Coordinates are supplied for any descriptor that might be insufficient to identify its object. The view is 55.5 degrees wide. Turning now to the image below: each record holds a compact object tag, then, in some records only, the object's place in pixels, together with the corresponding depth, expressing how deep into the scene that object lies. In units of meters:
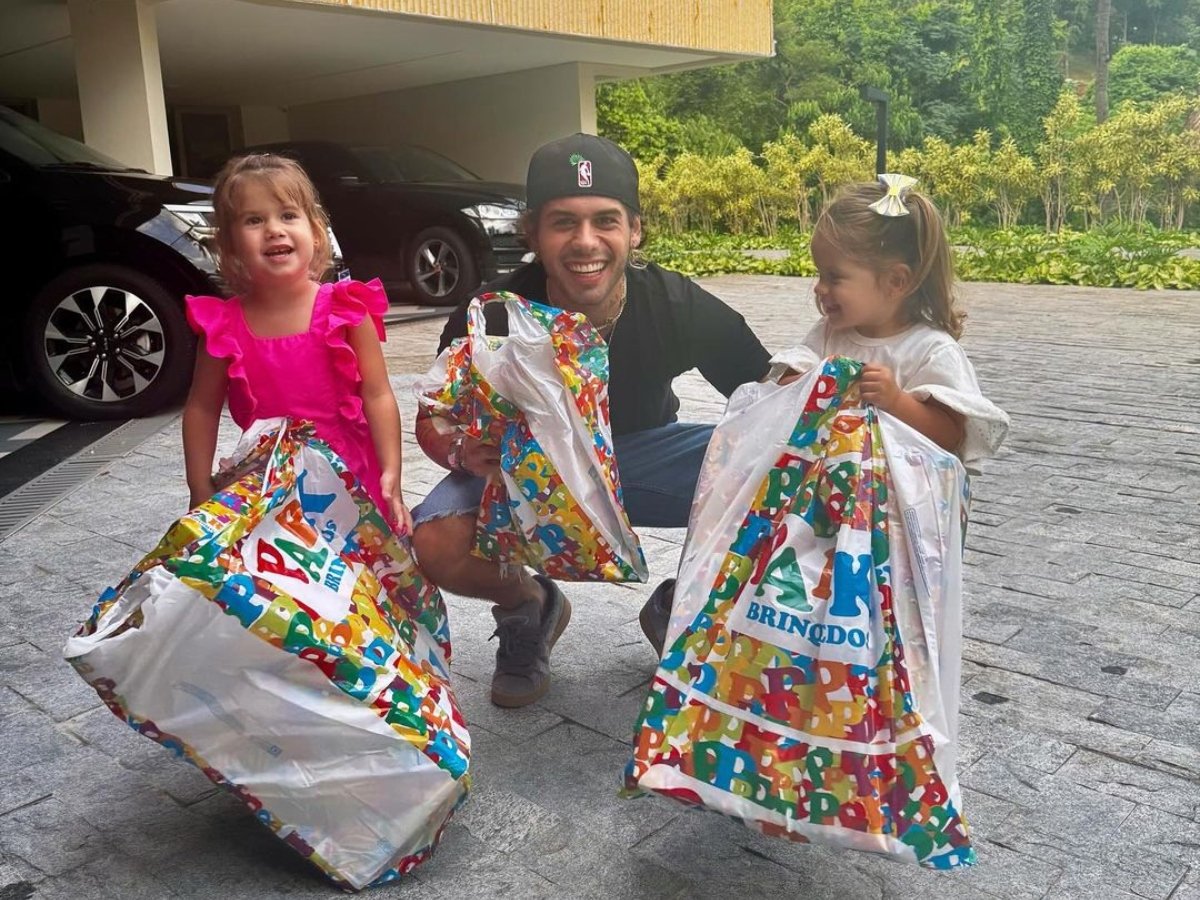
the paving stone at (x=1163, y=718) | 2.55
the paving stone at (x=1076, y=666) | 2.77
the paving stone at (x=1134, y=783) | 2.26
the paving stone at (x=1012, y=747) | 2.45
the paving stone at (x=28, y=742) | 2.54
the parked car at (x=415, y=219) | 10.80
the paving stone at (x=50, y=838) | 2.15
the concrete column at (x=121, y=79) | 9.20
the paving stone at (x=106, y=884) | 2.04
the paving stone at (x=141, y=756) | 2.43
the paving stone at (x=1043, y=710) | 2.54
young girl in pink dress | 2.36
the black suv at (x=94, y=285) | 6.00
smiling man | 2.55
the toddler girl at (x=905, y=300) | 2.12
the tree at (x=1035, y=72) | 39.38
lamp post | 12.39
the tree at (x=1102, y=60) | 39.53
